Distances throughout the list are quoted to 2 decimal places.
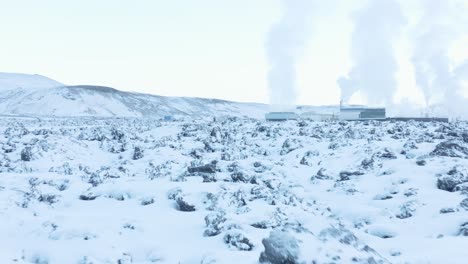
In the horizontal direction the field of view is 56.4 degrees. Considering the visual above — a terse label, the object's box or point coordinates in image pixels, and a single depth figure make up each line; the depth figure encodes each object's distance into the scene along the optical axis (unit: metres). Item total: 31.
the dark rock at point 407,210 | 11.06
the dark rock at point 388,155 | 17.80
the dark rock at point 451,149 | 16.67
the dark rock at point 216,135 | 27.09
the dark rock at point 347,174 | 15.60
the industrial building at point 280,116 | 73.60
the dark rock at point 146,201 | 11.42
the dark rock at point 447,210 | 10.85
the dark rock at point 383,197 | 12.73
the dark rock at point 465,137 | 20.98
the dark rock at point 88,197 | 11.97
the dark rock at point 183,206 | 11.01
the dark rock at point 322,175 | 15.83
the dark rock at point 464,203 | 10.83
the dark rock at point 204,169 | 15.08
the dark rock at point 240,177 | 14.43
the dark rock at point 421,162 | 15.49
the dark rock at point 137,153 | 19.87
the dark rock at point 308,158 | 19.00
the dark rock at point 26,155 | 17.97
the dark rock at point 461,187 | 12.37
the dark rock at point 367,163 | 16.69
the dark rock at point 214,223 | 9.17
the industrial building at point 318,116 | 76.81
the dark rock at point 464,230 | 9.09
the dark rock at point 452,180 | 12.81
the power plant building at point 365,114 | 72.00
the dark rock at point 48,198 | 11.52
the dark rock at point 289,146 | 22.81
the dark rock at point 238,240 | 8.31
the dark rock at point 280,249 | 6.16
